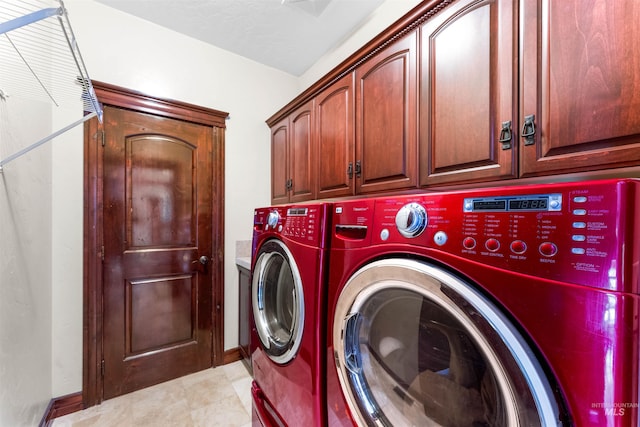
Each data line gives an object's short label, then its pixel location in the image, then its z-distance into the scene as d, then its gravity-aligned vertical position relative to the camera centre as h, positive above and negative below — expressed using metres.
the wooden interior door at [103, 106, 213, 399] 1.73 -0.28
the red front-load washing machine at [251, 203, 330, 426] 0.87 -0.45
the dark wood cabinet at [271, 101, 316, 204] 1.81 +0.46
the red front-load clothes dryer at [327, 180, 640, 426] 0.37 -0.19
